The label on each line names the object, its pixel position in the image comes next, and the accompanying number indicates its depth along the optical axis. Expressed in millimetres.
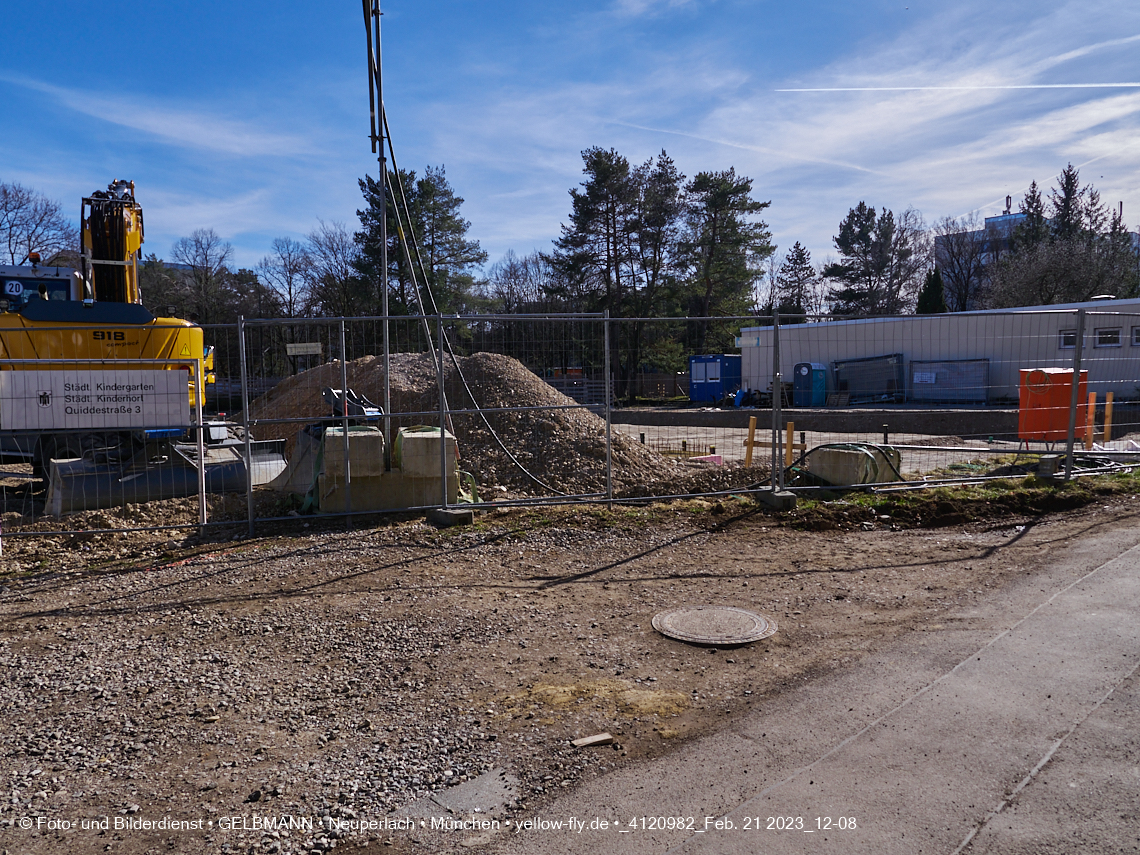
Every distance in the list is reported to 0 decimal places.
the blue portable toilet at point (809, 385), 31125
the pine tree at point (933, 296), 51344
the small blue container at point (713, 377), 38469
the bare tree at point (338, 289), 40844
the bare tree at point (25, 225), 43019
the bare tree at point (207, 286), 42531
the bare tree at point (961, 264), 64500
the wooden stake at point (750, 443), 12665
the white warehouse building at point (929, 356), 20797
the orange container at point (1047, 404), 11547
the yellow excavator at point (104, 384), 7766
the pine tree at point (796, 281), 71375
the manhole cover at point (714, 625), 5043
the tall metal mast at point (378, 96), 8523
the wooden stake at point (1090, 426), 11422
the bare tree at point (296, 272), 51562
